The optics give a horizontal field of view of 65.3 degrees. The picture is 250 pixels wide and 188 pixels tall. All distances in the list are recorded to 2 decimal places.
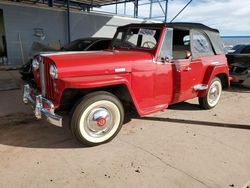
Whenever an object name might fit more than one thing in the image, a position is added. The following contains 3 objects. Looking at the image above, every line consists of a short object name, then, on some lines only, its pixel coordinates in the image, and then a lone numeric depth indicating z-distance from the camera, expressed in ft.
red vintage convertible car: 8.99
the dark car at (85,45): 19.88
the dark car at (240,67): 20.13
